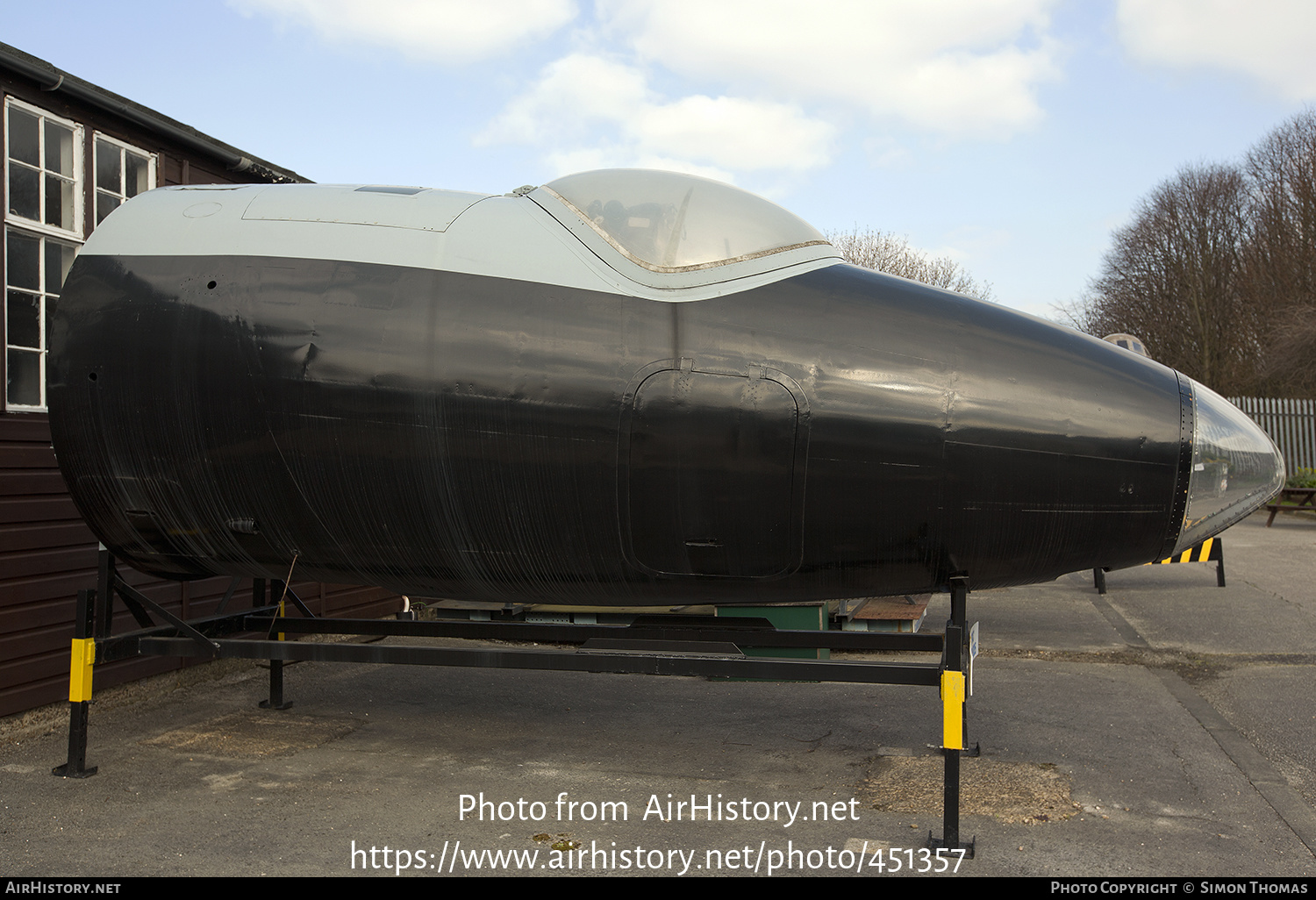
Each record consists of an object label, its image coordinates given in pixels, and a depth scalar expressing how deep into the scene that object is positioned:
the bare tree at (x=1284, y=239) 29.34
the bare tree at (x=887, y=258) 25.62
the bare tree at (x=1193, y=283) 33.31
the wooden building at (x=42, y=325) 5.99
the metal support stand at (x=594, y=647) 4.12
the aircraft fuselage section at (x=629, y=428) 3.90
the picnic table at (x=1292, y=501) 20.47
